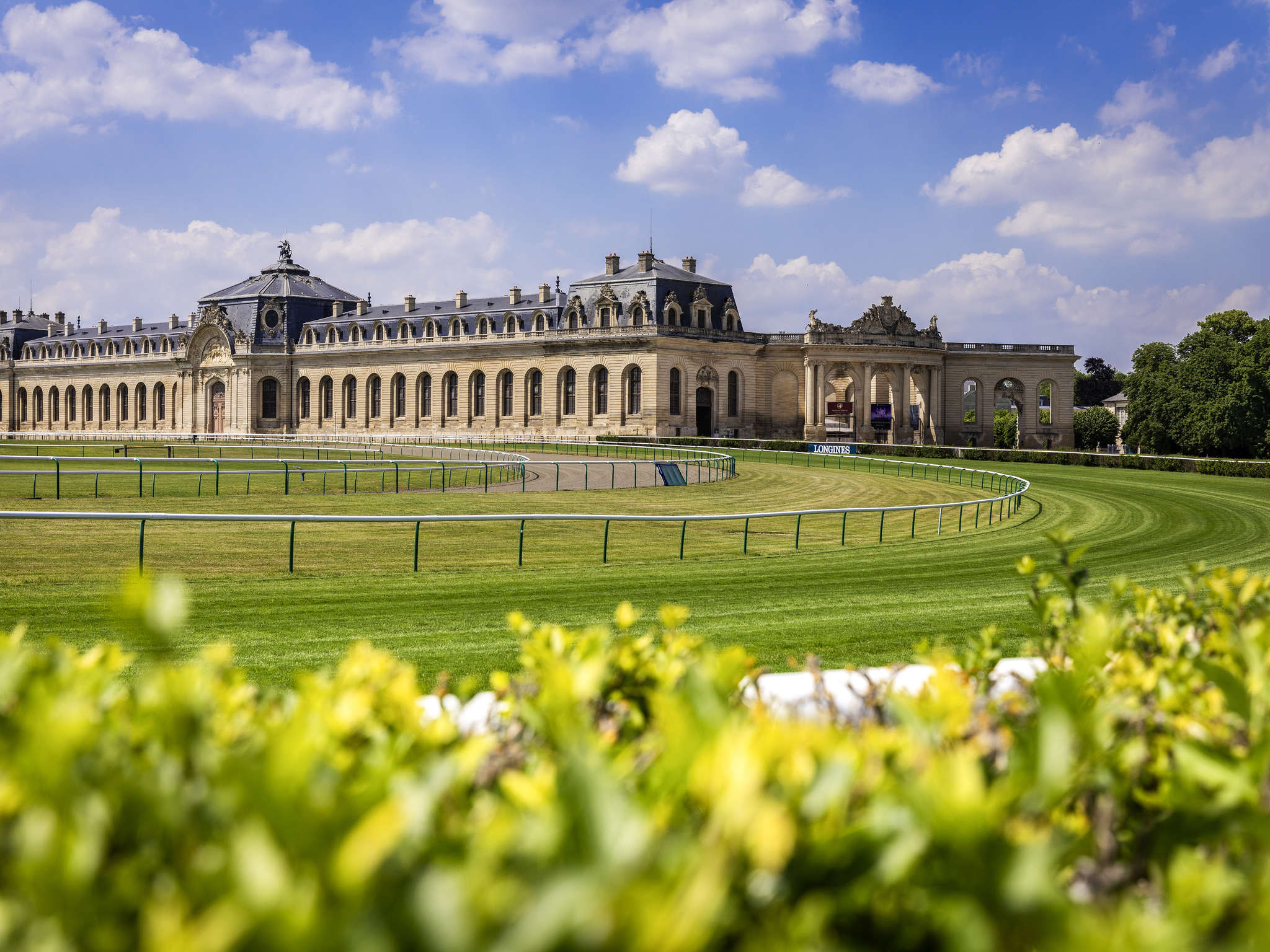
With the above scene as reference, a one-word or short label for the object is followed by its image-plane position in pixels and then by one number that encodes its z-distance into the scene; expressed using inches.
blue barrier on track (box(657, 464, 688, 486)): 1444.4
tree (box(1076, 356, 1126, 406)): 5241.1
